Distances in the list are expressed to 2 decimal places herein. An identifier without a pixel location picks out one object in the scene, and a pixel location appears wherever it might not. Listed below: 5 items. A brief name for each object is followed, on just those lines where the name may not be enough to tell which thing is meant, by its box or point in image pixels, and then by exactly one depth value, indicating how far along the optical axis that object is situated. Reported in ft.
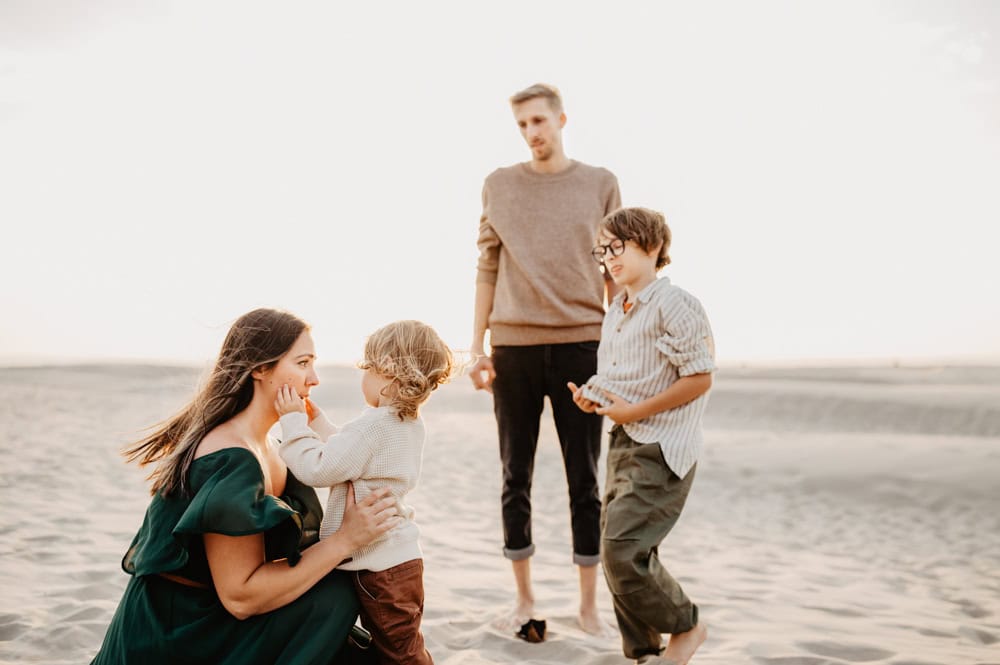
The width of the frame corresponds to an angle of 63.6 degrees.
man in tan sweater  11.29
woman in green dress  6.55
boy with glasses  8.68
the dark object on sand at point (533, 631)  11.00
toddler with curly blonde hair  7.07
